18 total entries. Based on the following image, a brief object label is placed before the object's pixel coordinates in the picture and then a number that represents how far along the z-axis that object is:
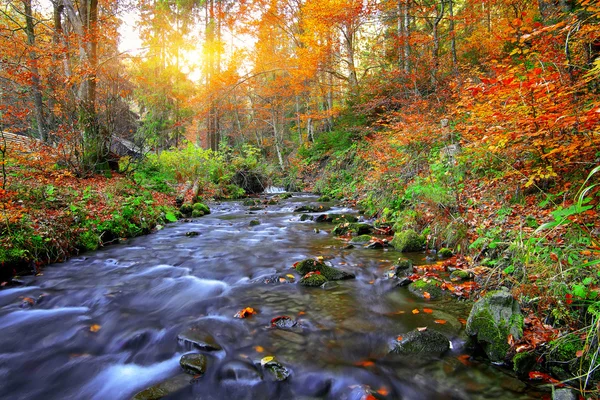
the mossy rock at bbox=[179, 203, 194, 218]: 10.79
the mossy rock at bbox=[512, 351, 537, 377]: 2.55
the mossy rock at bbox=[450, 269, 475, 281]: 4.36
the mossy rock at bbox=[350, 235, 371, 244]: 6.66
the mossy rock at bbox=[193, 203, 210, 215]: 11.27
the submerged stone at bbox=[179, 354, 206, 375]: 2.82
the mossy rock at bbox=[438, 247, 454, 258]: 5.33
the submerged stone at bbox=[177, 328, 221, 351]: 3.19
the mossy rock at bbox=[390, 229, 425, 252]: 5.88
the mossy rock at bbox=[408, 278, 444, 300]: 4.04
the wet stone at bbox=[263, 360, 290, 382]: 2.74
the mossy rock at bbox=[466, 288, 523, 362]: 2.75
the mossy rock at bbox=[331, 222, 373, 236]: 7.39
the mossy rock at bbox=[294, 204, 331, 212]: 11.30
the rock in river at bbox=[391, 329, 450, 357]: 2.99
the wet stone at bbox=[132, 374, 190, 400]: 2.47
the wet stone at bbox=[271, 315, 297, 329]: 3.53
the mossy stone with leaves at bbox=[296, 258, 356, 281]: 4.86
